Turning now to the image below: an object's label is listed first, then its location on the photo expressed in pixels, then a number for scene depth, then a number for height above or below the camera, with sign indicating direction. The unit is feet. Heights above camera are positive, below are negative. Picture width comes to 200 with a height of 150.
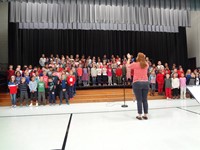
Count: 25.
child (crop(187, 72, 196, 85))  29.27 -0.30
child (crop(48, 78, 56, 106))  24.57 -1.46
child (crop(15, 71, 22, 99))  25.61 +0.38
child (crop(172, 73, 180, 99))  27.86 -1.02
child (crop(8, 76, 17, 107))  24.08 -1.48
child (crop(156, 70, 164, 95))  29.32 -0.54
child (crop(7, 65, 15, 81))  30.83 +1.31
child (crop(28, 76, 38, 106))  24.97 -0.89
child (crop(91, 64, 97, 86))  34.09 +1.23
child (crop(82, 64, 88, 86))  33.78 +0.86
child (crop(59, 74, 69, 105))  24.90 -0.98
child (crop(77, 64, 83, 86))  33.14 +1.50
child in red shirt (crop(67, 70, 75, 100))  25.91 -0.37
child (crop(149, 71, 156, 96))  29.19 -0.53
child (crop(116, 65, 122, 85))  34.86 +1.00
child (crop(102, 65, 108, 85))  34.73 +0.94
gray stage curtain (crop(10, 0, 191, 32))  32.71 +12.04
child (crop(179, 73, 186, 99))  28.07 -1.34
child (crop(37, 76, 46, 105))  24.61 -1.30
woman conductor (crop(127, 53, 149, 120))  14.32 -0.24
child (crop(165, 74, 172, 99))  28.02 -1.39
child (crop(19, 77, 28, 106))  24.48 -1.14
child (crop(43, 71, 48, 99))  25.53 -0.03
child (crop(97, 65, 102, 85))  34.55 +1.04
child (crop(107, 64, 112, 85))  34.60 +1.01
